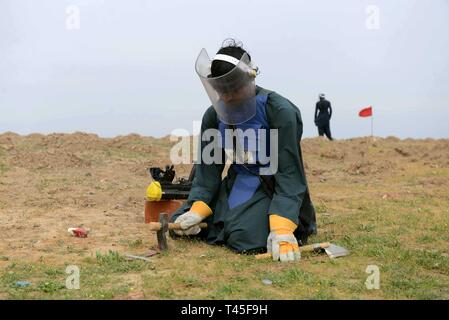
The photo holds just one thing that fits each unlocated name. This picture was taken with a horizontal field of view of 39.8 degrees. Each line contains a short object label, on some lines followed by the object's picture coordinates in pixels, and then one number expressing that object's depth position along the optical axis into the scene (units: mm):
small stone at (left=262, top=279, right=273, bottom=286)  3828
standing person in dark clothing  17125
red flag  16766
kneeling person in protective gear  4691
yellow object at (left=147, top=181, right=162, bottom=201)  5620
